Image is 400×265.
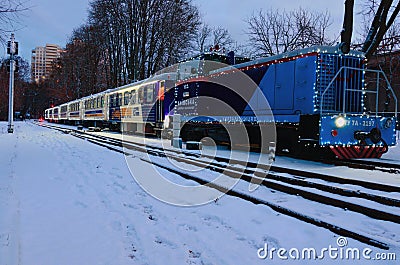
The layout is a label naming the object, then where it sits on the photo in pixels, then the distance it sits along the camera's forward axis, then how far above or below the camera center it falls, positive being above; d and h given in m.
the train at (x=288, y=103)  8.88 +0.71
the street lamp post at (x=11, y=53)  19.95 +3.92
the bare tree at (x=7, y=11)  7.50 +2.39
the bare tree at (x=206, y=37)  43.03 +11.09
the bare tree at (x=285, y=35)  30.56 +8.67
